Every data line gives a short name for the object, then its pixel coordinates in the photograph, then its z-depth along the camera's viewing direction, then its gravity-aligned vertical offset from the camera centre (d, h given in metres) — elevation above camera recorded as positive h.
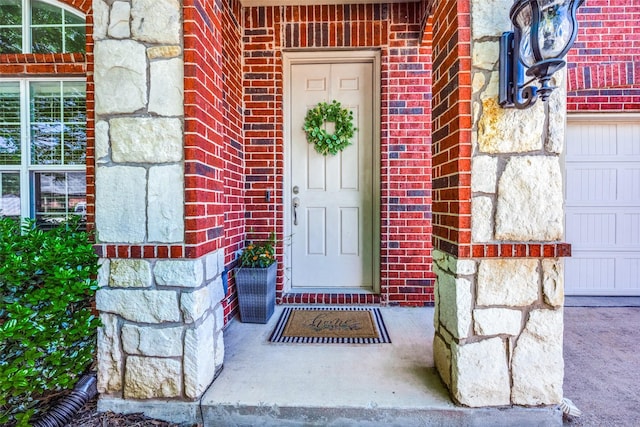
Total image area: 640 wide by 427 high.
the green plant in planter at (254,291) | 2.64 -0.65
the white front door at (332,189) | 3.14 +0.16
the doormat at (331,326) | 2.33 -0.89
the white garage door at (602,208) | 3.49 -0.04
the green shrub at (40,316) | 1.50 -0.50
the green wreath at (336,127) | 3.09 +0.71
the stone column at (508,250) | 1.60 -0.21
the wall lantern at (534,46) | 1.33 +0.64
